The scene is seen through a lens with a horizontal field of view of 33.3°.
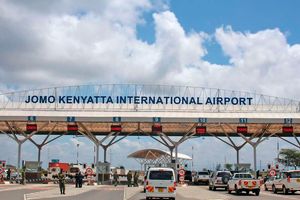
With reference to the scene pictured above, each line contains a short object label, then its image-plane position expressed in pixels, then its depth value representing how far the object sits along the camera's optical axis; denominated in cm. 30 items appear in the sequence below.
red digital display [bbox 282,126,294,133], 4853
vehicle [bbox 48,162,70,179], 7141
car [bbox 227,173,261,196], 3262
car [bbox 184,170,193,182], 6552
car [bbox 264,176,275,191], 3870
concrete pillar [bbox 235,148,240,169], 5584
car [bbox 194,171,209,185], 5370
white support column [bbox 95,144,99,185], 4909
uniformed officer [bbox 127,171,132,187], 4700
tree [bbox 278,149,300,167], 11312
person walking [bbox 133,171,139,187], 4656
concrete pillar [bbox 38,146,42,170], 5587
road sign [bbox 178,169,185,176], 4741
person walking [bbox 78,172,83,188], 4229
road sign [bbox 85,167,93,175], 4725
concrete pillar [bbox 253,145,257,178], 4924
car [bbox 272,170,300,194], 3384
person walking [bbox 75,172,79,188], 4248
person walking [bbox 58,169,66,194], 3130
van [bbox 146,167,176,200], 2490
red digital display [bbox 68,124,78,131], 5005
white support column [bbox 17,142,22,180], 4864
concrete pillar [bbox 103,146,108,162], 5756
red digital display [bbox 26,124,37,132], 4906
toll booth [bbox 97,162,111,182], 5091
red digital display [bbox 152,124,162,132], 4881
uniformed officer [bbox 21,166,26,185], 4650
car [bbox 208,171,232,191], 3972
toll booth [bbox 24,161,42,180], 5363
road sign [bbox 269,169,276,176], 4430
